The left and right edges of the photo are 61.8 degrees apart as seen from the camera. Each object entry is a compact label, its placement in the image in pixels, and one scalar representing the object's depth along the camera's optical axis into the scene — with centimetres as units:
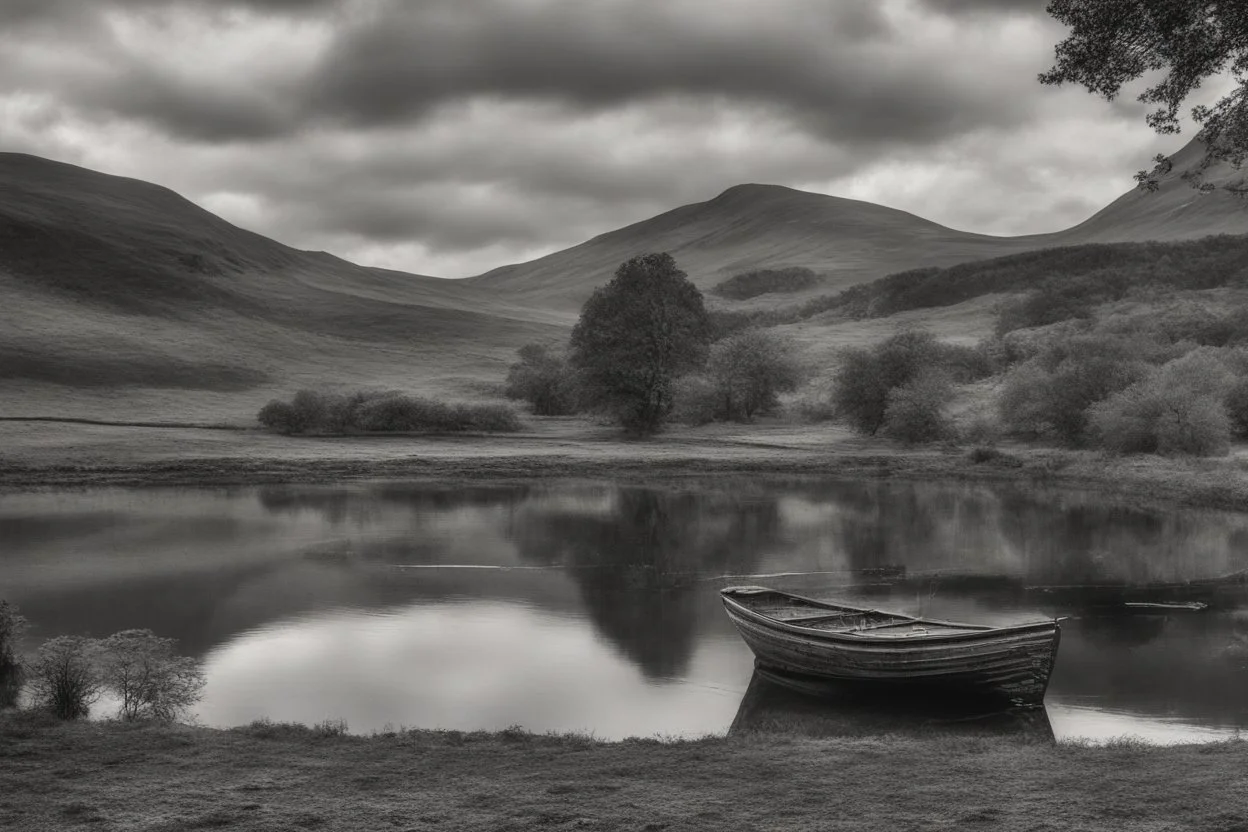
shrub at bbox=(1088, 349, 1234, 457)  5481
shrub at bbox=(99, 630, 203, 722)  1738
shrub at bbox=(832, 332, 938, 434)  7444
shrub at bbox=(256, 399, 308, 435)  7831
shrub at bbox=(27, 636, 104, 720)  1628
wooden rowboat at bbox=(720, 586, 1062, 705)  1814
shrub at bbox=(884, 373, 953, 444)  6975
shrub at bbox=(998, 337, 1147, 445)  6450
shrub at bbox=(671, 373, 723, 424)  8706
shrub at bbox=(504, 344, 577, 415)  9500
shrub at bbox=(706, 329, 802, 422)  8906
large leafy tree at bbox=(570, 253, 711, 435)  7794
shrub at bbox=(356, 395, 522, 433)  8050
